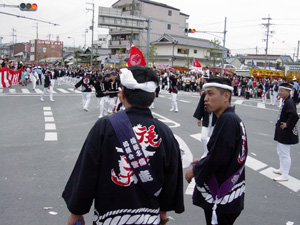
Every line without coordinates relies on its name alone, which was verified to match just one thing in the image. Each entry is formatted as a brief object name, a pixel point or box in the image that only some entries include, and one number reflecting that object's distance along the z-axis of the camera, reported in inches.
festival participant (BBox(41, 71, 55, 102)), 687.0
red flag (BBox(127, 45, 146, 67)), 357.7
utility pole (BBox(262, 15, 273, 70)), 1893.3
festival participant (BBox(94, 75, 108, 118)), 525.3
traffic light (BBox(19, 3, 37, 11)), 633.0
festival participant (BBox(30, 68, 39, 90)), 1036.5
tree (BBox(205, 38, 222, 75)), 1678.6
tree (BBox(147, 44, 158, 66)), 1761.6
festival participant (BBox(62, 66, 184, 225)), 87.4
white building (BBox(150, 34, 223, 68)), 1968.5
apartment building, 2076.3
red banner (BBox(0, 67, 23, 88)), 966.6
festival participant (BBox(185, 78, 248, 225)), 110.3
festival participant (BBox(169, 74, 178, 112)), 604.7
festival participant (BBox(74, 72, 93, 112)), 588.8
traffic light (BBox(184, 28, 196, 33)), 1084.2
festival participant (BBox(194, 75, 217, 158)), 281.6
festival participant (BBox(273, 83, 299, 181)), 238.4
